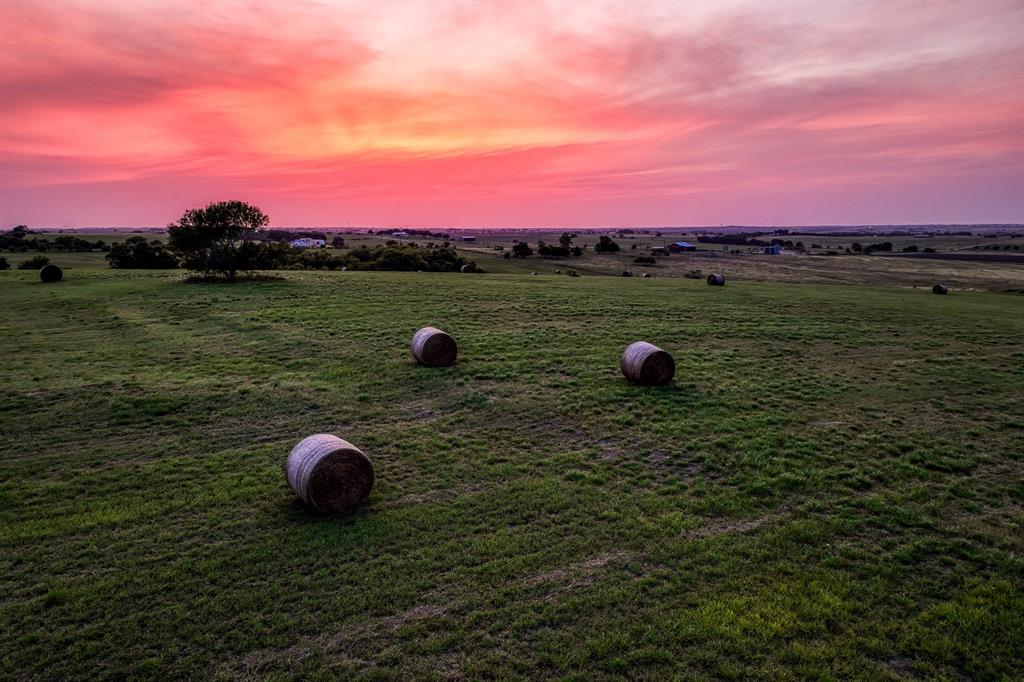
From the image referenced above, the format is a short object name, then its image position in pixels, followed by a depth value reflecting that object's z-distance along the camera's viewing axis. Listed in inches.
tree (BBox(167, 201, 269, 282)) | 1835.6
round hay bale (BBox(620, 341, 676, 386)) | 812.0
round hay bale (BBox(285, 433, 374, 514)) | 470.9
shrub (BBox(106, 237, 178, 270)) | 2536.9
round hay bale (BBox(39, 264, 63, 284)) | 1854.1
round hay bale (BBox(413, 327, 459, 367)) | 904.9
